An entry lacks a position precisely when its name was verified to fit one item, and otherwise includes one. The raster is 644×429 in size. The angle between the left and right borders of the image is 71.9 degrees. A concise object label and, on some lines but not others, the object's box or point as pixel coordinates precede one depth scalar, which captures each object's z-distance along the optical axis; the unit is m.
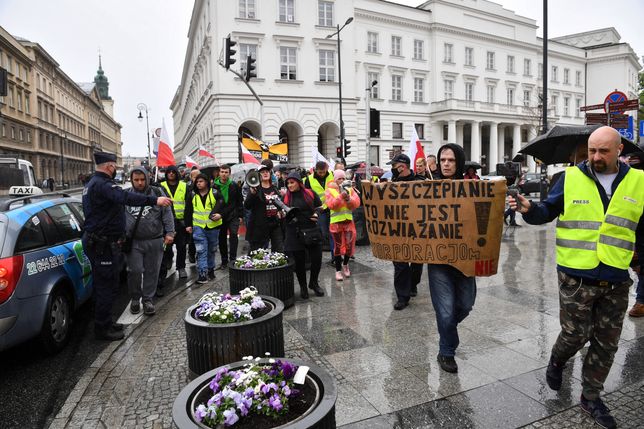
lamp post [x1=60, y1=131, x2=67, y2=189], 69.94
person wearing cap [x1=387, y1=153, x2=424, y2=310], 5.49
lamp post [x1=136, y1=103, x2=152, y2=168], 43.06
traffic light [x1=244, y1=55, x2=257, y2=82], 16.20
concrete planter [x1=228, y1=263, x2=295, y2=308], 5.57
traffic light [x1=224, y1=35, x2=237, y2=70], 14.92
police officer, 4.99
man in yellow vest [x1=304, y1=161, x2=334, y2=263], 7.29
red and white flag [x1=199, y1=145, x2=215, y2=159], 15.10
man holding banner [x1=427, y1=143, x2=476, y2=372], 3.85
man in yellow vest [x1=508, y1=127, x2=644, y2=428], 2.98
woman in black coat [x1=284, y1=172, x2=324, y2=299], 6.25
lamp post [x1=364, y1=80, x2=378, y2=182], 11.51
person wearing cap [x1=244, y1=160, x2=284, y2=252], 6.86
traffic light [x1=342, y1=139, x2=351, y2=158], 20.73
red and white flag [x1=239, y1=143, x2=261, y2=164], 13.47
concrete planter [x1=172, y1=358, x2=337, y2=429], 2.15
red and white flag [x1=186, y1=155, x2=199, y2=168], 10.88
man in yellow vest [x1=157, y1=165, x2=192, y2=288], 8.29
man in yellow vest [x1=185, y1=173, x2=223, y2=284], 7.63
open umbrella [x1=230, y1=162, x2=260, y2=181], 11.64
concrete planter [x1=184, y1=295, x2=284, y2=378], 3.46
